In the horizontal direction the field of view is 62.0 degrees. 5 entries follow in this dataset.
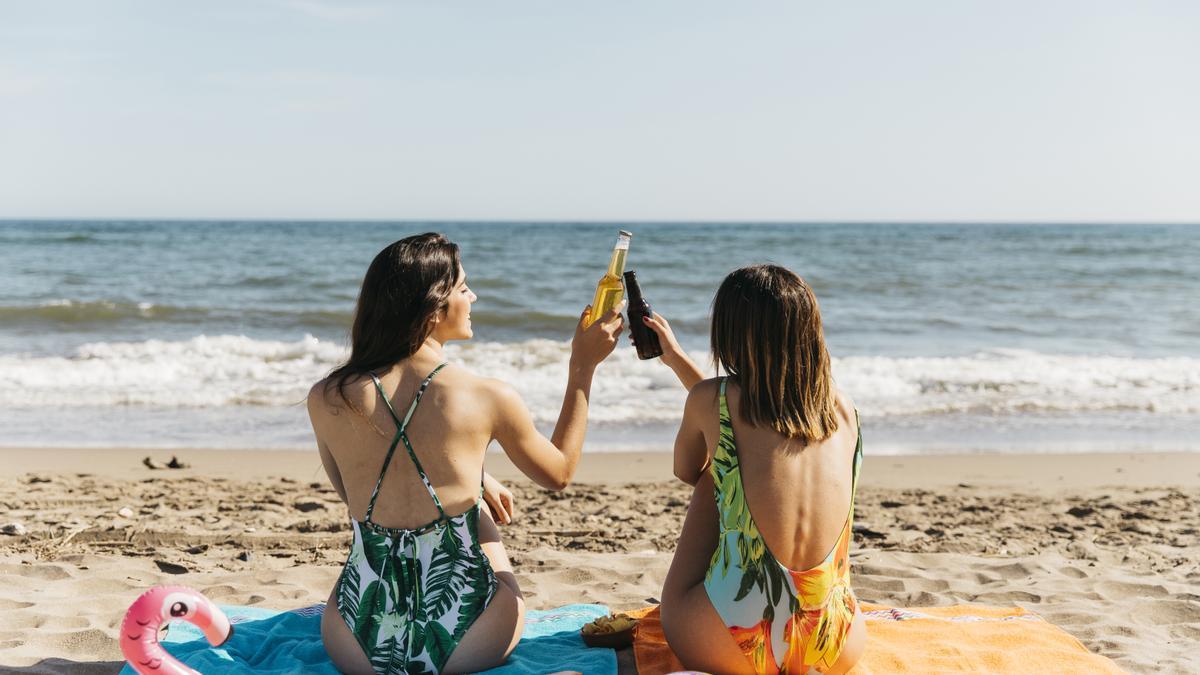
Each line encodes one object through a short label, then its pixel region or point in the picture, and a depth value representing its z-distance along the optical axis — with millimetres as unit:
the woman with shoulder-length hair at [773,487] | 3043
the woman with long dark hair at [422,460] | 3090
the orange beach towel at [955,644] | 3654
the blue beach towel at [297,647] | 3533
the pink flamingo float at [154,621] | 2883
